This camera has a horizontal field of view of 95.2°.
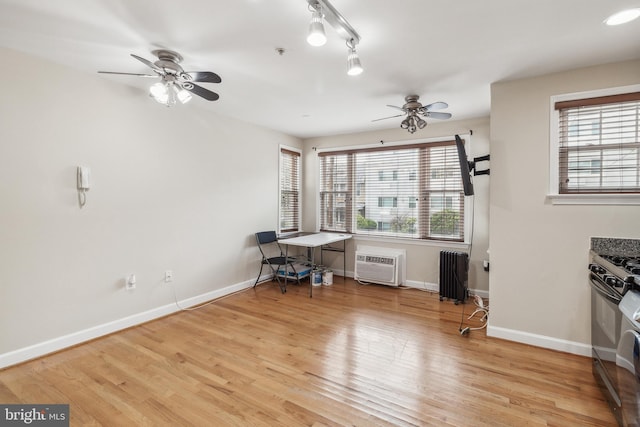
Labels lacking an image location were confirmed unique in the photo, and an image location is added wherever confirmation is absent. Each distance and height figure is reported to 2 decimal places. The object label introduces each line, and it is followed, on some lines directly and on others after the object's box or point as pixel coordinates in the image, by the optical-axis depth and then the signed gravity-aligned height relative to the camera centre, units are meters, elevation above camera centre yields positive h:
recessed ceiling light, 1.79 +1.17
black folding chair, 4.40 -0.83
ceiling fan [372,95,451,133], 3.12 +0.98
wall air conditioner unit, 4.43 -0.96
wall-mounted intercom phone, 2.67 +0.21
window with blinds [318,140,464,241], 4.28 +0.20
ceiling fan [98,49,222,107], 2.27 +1.01
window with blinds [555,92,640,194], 2.43 +0.50
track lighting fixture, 1.54 +1.08
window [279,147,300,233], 5.15 +0.26
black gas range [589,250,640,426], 1.43 -0.75
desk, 4.20 -0.54
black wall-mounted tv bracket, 2.99 +0.42
